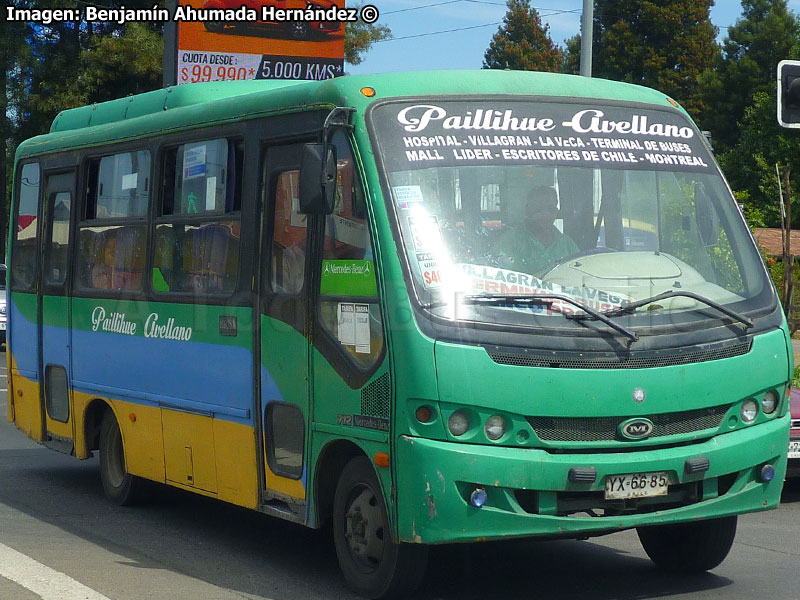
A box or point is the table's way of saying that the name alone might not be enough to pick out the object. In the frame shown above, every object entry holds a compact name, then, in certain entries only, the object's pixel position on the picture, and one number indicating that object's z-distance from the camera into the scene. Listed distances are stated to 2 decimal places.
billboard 23.78
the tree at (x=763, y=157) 49.25
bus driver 6.62
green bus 6.29
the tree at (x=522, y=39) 80.82
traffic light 12.16
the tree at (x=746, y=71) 56.38
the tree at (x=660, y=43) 64.38
